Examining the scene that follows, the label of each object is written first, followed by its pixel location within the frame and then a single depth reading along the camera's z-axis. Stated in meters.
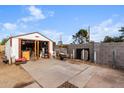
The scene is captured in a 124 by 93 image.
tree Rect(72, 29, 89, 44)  17.31
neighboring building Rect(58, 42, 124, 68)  7.27
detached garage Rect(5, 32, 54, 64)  7.87
